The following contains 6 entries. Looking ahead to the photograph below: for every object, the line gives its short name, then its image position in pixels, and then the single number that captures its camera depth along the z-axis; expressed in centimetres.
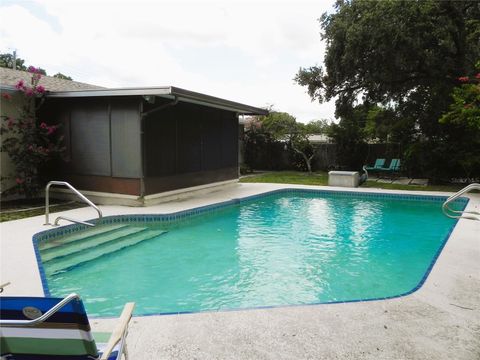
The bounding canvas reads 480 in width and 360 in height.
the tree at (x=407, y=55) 1280
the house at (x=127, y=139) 959
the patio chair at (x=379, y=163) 1660
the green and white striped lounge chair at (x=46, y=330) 202
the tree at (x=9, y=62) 2764
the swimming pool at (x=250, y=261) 504
